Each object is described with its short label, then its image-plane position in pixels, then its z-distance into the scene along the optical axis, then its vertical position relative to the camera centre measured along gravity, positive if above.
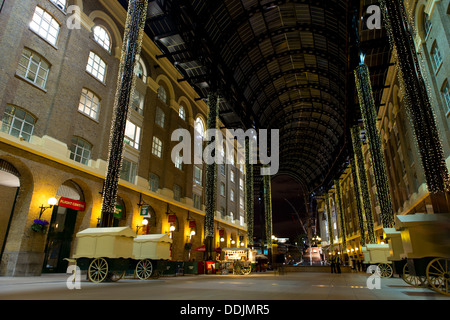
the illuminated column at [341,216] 46.45 +5.85
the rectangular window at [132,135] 20.65 +8.48
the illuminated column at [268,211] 40.09 +5.80
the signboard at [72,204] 14.93 +2.42
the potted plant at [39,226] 13.04 +1.02
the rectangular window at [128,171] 19.98 +5.60
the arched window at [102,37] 18.69 +14.19
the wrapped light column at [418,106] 8.95 +5.03
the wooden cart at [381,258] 15.97 -0.27
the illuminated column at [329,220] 58.93 +6.53
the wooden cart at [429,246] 6.69 +0.19
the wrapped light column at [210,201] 21.68 +3.86
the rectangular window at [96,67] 18.02 +11.77
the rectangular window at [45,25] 14.71 +11.84
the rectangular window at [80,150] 16.38 +5.76
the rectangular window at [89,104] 17.31 +9.01
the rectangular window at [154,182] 22.98 +5.48
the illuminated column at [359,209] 30.81 +4.89
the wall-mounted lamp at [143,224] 19.66 +1.75
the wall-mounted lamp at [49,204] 13.27 +2.07
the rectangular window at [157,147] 23.94 +8.70
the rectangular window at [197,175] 30.70 +8.17
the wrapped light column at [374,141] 18.39 +7.61
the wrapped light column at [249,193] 33.07 +7.17
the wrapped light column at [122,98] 11.66 +6.78
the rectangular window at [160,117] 24.81 +11.72
